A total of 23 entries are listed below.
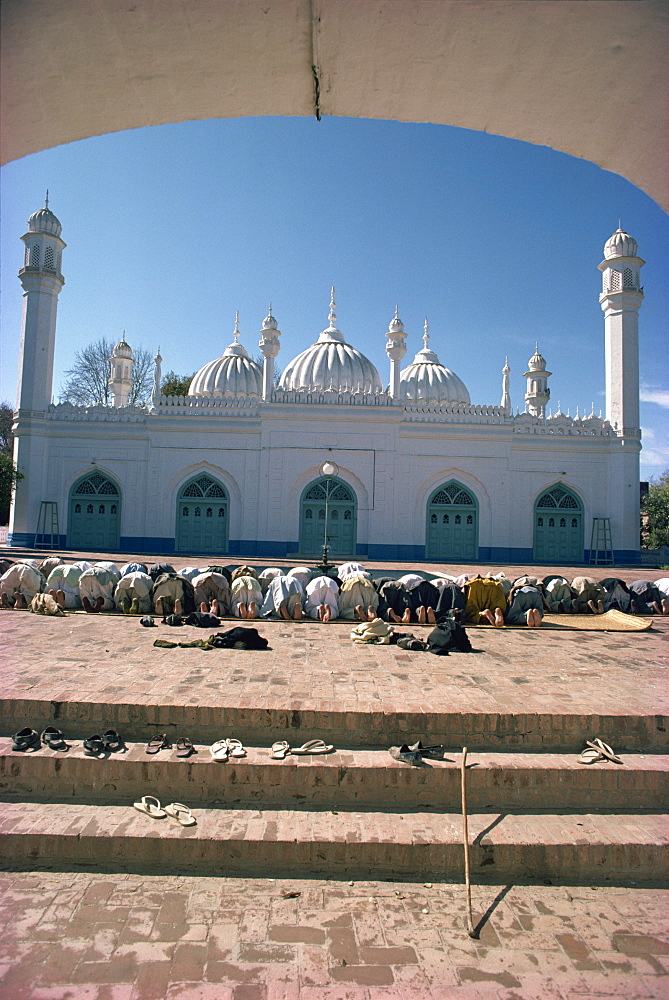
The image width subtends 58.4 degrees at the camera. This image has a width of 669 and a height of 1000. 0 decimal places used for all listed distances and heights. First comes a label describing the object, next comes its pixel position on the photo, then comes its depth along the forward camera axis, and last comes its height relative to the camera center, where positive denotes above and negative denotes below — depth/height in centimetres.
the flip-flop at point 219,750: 421 -149
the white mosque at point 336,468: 2077 +273
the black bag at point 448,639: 709 -108
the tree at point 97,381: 3525 +935
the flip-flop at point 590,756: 435 -148
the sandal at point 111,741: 432 -148
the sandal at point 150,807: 385 -175
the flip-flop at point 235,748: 427 -149
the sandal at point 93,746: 425 -148
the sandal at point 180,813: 377 -175
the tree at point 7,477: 2050 +201
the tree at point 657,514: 2566 +175
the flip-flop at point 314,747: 435 -148
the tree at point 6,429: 3788 +682
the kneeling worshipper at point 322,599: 915 -85
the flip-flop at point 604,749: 434 -144
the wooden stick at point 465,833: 303 -167
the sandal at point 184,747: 427 -149
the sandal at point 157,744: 432 -149
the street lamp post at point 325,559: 1288 -32
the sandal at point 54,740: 432 -147
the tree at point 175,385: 3756 +988
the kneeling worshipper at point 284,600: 921 -88
